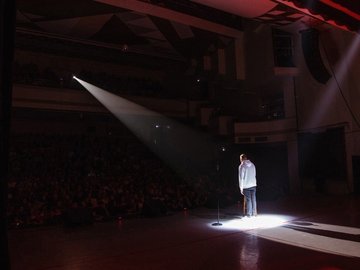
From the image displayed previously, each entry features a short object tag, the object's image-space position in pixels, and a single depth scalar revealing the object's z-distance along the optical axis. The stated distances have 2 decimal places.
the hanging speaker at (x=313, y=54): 9.68
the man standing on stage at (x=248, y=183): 8.02
